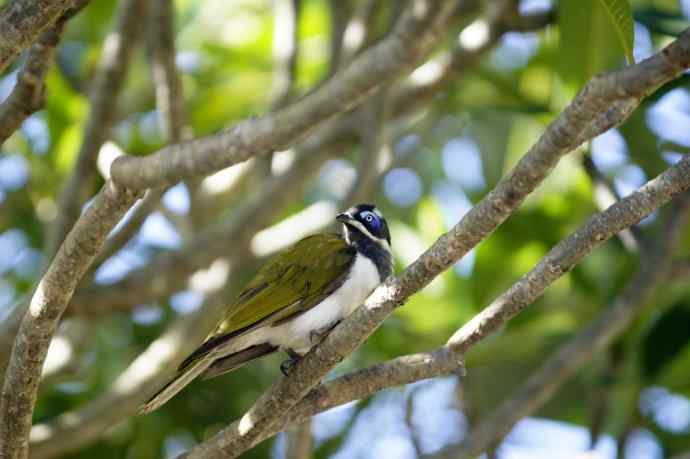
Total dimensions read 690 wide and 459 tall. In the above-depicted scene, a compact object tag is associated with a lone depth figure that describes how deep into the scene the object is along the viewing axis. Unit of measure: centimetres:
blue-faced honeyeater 928
